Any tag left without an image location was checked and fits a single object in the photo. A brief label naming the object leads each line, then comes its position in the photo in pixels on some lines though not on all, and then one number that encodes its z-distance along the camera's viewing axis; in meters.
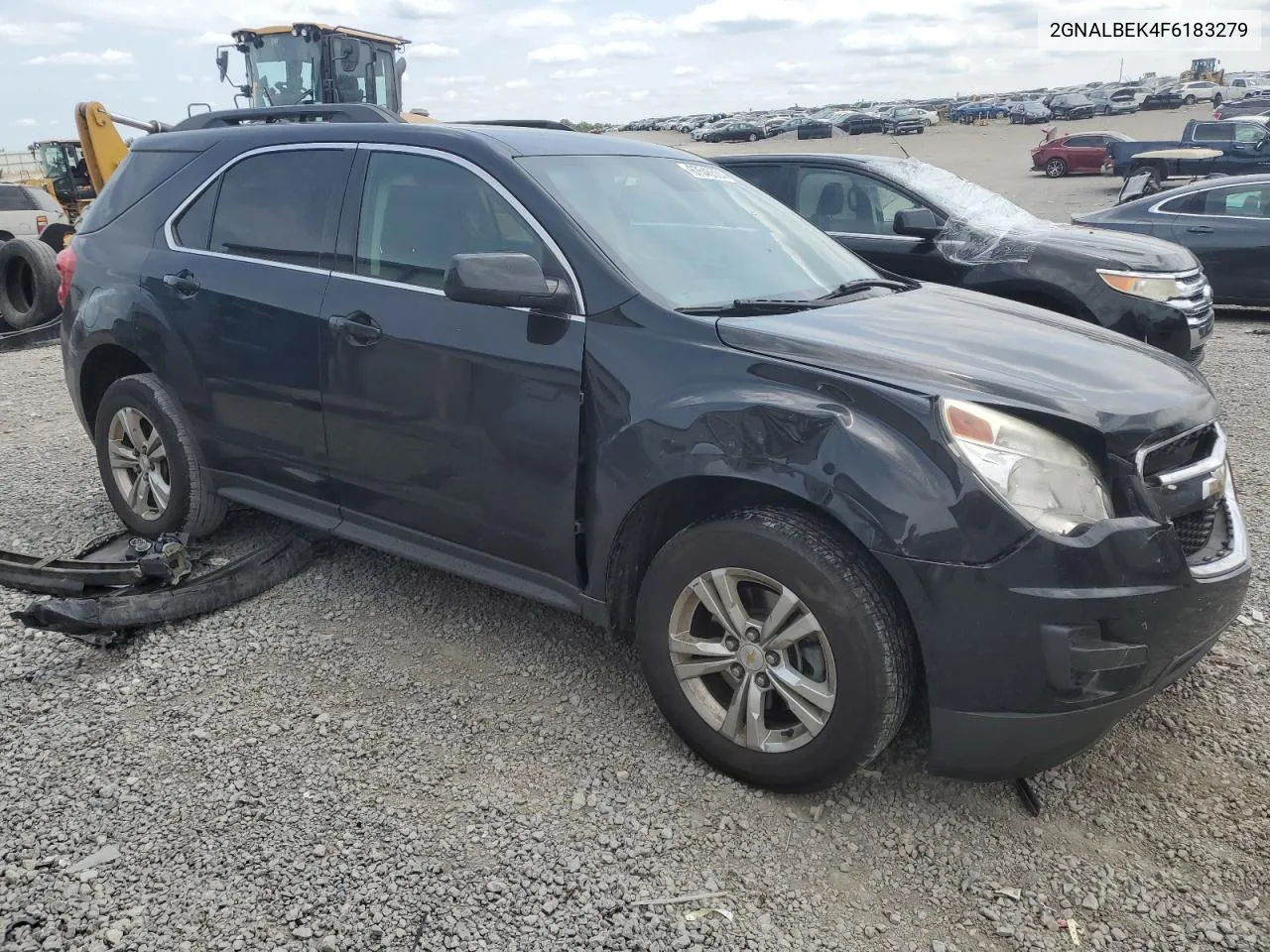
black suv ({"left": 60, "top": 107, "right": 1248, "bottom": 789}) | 2.45
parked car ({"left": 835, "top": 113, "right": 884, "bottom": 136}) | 53.78
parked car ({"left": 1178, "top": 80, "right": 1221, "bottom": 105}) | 57.19
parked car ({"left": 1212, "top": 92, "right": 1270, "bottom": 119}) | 36.78
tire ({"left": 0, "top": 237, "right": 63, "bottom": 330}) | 10.31
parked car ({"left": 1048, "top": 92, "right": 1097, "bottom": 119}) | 56.81
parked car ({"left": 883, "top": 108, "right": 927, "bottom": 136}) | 53.93
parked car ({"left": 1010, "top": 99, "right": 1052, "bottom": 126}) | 57.94
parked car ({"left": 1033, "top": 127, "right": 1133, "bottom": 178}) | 30.97
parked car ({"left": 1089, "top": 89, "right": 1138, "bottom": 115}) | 57.03
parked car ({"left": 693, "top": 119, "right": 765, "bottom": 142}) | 52.81
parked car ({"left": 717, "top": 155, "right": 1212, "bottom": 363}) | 6.78
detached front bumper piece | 3.51
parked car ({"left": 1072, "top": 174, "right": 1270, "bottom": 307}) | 9.99
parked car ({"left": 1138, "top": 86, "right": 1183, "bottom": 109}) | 56.59
